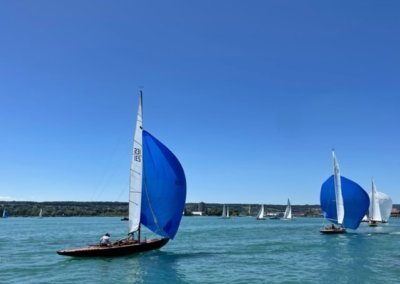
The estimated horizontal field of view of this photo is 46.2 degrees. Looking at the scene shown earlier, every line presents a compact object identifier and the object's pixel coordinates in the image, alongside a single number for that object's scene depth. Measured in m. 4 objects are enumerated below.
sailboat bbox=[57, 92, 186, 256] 40.47
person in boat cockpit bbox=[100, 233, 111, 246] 38.96
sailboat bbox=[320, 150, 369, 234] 73.38
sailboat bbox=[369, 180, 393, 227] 111.38
